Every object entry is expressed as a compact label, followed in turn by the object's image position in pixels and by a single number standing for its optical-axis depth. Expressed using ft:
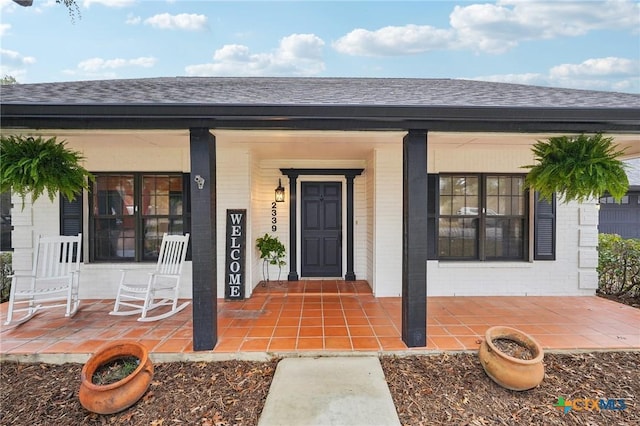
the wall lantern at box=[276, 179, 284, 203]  17.52
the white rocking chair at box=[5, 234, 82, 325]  11.38
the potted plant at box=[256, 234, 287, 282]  16.75
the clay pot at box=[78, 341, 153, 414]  6.98
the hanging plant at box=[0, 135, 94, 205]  8.63
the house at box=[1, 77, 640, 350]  8.83
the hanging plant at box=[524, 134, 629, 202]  8.55
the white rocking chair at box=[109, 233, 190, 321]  11.87
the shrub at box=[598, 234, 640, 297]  15.12
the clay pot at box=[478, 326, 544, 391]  7.61
